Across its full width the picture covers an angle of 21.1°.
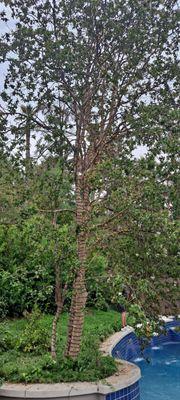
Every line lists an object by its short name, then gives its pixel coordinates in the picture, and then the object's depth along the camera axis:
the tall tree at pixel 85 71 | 5.93
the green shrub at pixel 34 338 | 6.65
